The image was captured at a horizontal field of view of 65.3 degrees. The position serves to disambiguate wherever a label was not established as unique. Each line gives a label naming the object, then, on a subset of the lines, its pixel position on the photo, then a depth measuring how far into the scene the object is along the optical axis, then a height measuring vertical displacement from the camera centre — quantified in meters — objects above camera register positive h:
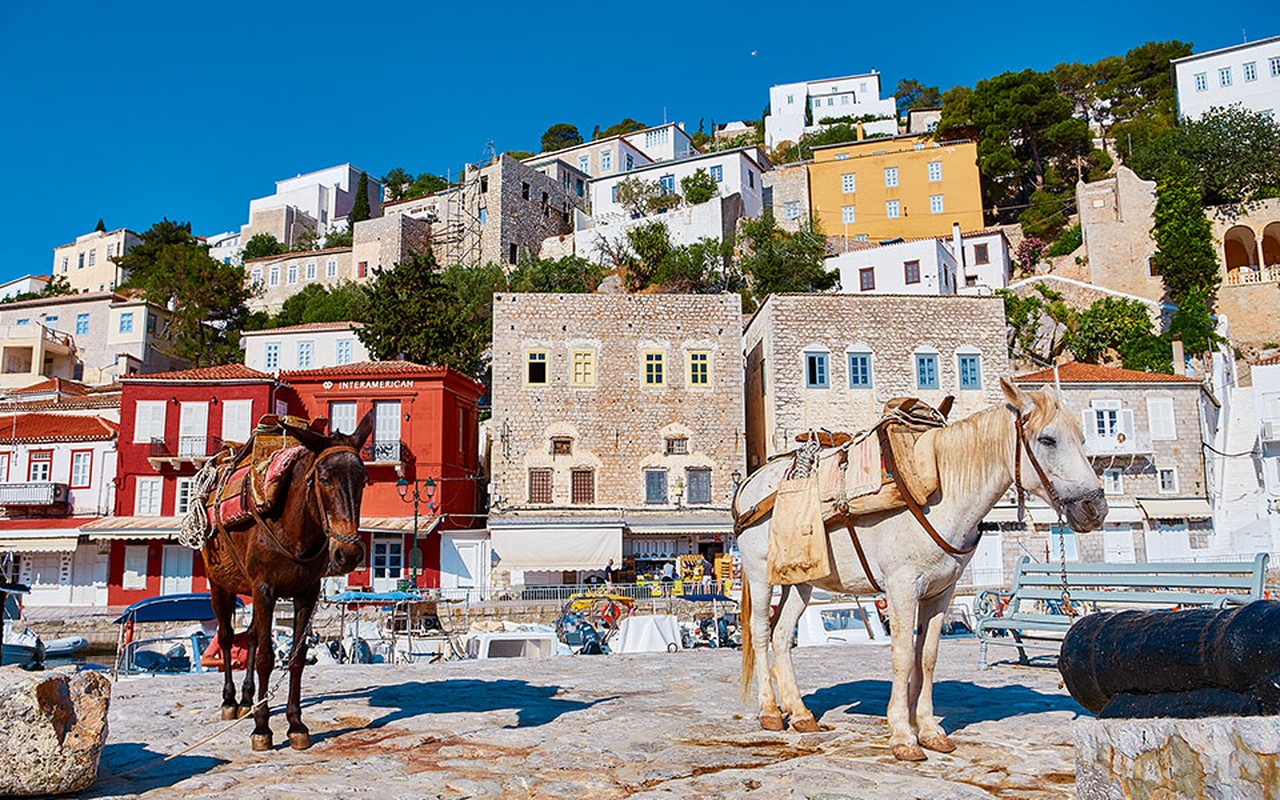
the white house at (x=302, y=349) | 52.69 +10.06
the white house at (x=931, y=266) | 52.43 +14.48
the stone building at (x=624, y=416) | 37.56 +4.59
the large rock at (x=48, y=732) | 4.97 -0.96
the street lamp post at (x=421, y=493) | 37.91 +1.73
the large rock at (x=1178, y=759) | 2.84 -0.70
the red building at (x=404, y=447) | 37.09 +3.51
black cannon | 2.88 -0.42
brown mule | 6.73 -0.02
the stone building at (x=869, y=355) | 38.09 +6.75
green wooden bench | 7.79 -0.50
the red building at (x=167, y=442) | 38.12 +3.91
